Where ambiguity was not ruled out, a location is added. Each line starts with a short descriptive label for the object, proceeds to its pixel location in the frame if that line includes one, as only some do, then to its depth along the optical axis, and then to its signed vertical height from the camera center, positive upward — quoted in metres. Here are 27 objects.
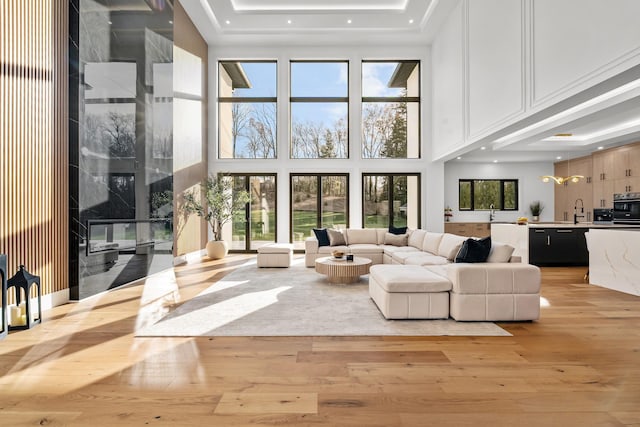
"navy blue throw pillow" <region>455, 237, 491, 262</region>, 4.08 -0.48
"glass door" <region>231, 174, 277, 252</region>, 9.47 -0.15
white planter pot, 8.19 -0.94
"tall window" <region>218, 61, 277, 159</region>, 9.49 +2.84
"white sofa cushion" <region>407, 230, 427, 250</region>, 6.80 -0.57
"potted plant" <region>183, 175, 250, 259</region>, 7.95 +0.16
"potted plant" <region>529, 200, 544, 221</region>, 10.52 +0.06
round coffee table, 5.09 -0.88
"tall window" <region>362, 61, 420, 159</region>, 9.51 +2.85
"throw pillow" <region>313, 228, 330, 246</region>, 7.18 -0.54
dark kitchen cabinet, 7.09 -0.75
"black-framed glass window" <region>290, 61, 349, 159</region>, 9.53 +2.81
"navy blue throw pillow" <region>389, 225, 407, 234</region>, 7.57 -0.43
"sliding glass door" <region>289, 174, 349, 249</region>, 9.53 +0.33
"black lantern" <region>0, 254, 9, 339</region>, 3.11 -0.73
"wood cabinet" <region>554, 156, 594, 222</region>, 9.52 +0.57
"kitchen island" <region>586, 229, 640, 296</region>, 4.84 -0.75
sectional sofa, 3.53 -0.87
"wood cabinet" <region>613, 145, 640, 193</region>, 8.08 +1.01
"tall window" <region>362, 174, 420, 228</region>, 9.55 +0.35
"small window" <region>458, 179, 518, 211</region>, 10.67 +0.52
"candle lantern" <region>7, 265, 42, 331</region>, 3.27 -0.89
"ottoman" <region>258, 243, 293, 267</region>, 6.87 -0.96
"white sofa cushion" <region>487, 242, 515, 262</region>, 4.06 -0.52
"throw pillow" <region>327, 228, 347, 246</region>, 7.24 -0.58
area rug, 3.24 -1.14
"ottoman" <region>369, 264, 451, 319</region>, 3.53 -0.90
